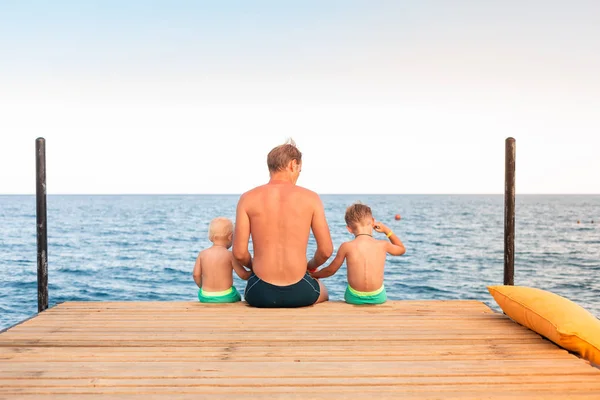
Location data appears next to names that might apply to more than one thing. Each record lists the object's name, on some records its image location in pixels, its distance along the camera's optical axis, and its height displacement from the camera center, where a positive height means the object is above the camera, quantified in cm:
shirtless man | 441 -36
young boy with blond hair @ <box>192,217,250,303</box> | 486 -72
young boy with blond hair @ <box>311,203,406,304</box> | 476 -60
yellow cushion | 334 -85
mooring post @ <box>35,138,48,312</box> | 527 -36
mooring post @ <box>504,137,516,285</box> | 541 -18
